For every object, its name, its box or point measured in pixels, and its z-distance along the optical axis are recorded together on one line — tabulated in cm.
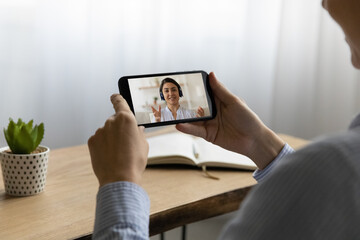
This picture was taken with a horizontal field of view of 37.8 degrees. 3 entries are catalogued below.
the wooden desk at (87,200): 89
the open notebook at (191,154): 130
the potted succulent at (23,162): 105
